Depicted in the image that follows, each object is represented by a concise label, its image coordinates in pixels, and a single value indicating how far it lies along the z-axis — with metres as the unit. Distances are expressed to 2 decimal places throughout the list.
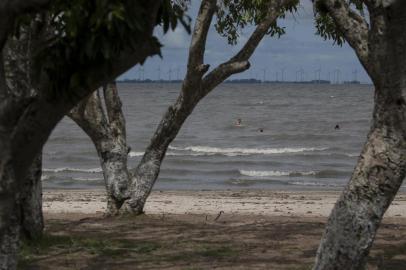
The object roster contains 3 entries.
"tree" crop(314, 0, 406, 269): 12.14
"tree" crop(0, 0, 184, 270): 8.47
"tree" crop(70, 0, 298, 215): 22.95
